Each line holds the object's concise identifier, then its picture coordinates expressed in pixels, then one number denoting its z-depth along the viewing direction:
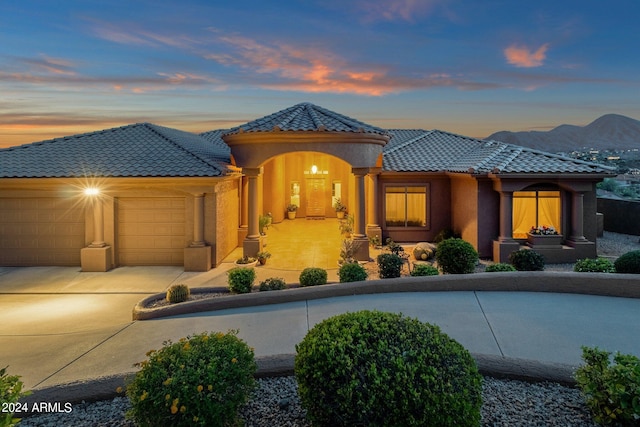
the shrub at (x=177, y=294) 9.98
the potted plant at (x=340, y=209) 26.42
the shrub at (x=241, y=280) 10.32
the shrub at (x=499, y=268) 10.65
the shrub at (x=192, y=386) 3.86
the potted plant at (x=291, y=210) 26.62
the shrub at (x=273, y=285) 10.26
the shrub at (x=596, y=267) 10.36
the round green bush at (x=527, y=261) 11.69
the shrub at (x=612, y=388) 4.01
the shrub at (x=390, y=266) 10.95
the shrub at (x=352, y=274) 10.62
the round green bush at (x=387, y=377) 3.69
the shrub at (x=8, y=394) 3.66
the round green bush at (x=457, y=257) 11.20
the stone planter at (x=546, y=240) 15.36
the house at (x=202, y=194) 14.65
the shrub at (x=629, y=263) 10.34
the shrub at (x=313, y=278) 10.59
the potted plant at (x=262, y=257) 15.16
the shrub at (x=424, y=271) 10.70
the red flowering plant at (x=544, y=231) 15.49
